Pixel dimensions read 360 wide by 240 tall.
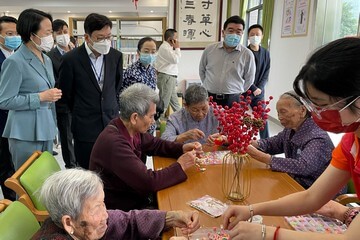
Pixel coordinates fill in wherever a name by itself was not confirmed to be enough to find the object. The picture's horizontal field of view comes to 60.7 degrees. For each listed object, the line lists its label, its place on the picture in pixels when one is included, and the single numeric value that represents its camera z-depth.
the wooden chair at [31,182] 1.38
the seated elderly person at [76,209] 1.00
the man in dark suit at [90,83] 2.31
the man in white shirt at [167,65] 4.90
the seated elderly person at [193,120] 2.09
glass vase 1.39
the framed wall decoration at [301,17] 4.45
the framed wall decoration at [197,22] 5.58
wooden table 1.24
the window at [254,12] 6.36
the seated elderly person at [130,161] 1.49
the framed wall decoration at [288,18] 4.83
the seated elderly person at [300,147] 1.65
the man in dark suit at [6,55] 2.51
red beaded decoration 1.30
